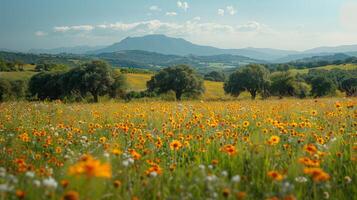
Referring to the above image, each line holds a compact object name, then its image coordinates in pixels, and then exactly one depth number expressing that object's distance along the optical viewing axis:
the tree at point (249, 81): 52.88
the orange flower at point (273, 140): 3.10
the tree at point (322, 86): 61.19
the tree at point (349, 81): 63.83
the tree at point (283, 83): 55.34
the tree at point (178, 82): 50.59
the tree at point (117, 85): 45.66
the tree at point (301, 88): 54.19
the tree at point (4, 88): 62.42
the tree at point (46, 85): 53.16
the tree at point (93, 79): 42.69
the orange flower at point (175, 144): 3.30
